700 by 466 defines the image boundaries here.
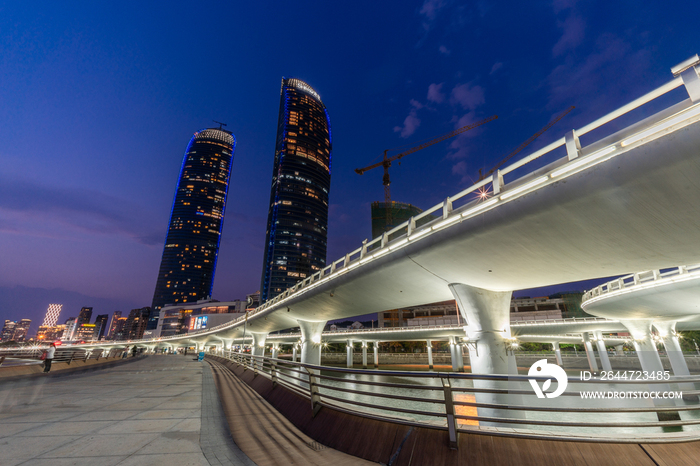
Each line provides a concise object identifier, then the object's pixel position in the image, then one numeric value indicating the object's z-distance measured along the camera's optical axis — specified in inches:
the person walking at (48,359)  703.1
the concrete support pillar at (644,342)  1344.7
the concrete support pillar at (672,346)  1238.3
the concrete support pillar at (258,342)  2605.8
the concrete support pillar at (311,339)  1703.0
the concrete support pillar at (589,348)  2235.5
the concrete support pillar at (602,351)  1998.0
